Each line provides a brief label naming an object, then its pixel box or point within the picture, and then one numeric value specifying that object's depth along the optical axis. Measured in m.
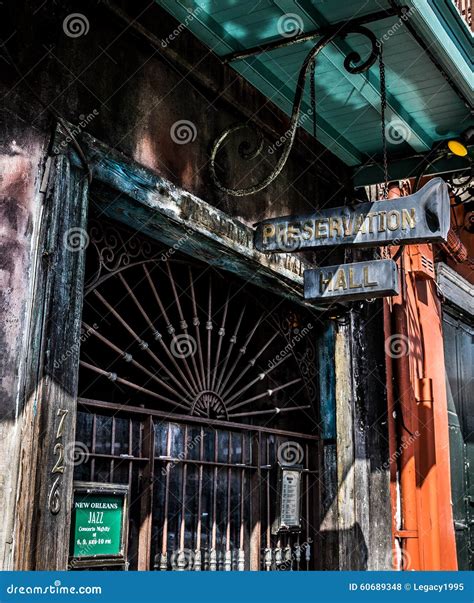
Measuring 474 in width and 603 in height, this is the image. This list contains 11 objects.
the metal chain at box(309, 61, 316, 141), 5.90
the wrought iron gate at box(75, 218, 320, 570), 5.31
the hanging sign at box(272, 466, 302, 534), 6.49
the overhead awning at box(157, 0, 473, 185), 5.36
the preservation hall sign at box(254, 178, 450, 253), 5.05
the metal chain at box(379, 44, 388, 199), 5.73
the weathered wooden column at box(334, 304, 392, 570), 6.98
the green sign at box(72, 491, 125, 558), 4.73
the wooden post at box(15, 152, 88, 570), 3.96
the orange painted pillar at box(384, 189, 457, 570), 7.93
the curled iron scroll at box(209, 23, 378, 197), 5.46
